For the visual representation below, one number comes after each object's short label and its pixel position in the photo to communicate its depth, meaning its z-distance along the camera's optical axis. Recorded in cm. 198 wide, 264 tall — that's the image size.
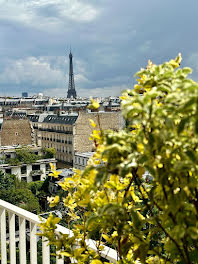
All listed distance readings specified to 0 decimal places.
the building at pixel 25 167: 2617
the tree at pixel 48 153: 2784
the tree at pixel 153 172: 78
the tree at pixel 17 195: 1991
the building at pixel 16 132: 3300
